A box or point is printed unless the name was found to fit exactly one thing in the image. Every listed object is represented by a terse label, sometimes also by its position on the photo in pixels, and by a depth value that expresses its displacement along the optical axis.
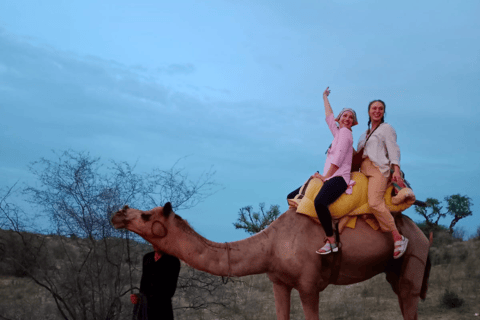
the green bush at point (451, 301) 11.62
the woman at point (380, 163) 6.40
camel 5.89
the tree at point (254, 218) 27.67
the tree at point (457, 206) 37.06
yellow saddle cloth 6.37
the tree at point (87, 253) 7.43
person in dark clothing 6.06
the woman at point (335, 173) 6.14
